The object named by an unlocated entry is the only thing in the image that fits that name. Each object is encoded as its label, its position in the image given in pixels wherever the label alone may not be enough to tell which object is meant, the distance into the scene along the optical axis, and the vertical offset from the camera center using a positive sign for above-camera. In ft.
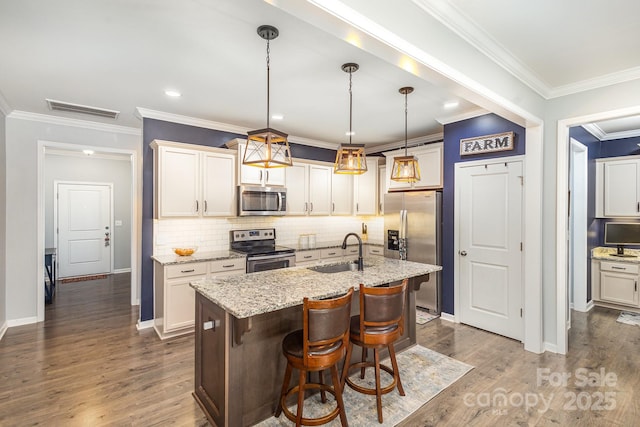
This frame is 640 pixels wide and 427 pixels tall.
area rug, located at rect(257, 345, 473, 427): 7.66 -4.81
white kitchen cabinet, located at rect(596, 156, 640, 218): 15.78 +1.35
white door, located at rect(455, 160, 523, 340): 12.36 -1.30
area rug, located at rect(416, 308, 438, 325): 14.33 -4.74
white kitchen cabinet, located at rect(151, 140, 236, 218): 13.00 +1.40
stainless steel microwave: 14.89 +0.62
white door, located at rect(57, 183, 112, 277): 22.79 -1.14
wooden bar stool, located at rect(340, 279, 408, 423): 7.55 -2.60
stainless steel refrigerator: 14.92 -0.89
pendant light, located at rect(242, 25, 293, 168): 7.33 +1.74
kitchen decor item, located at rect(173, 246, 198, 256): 13.21 -1.54
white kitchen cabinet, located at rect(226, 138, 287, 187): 14.75 +1.86
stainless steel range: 14.07 -1.68
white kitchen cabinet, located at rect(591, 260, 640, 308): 15.31 -3.35
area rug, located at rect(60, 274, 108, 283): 22.18 -4.56
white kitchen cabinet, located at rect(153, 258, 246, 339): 12.21 -3.12
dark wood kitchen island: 6.84 -2.80
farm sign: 12.31 +2.79
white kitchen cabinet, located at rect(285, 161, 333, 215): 17.08 +1.35
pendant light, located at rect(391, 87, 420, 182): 10.41 +1.46
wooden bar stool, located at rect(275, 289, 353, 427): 6.47 -2.83
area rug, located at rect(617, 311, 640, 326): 14.19 -4.73
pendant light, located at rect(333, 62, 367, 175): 9.13 +1.58
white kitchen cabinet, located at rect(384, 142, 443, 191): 15.16 +2.34
